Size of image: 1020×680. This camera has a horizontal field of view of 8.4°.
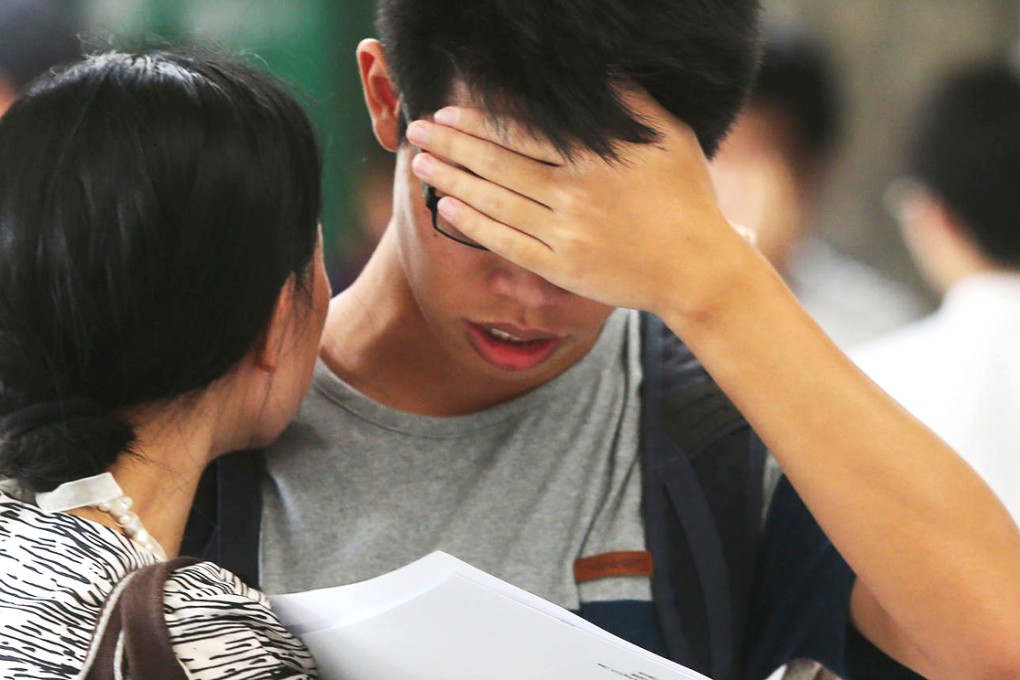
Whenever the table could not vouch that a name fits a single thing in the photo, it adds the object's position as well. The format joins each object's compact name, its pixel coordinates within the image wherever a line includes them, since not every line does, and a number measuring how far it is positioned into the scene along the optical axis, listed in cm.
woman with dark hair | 346
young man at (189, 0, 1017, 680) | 353
